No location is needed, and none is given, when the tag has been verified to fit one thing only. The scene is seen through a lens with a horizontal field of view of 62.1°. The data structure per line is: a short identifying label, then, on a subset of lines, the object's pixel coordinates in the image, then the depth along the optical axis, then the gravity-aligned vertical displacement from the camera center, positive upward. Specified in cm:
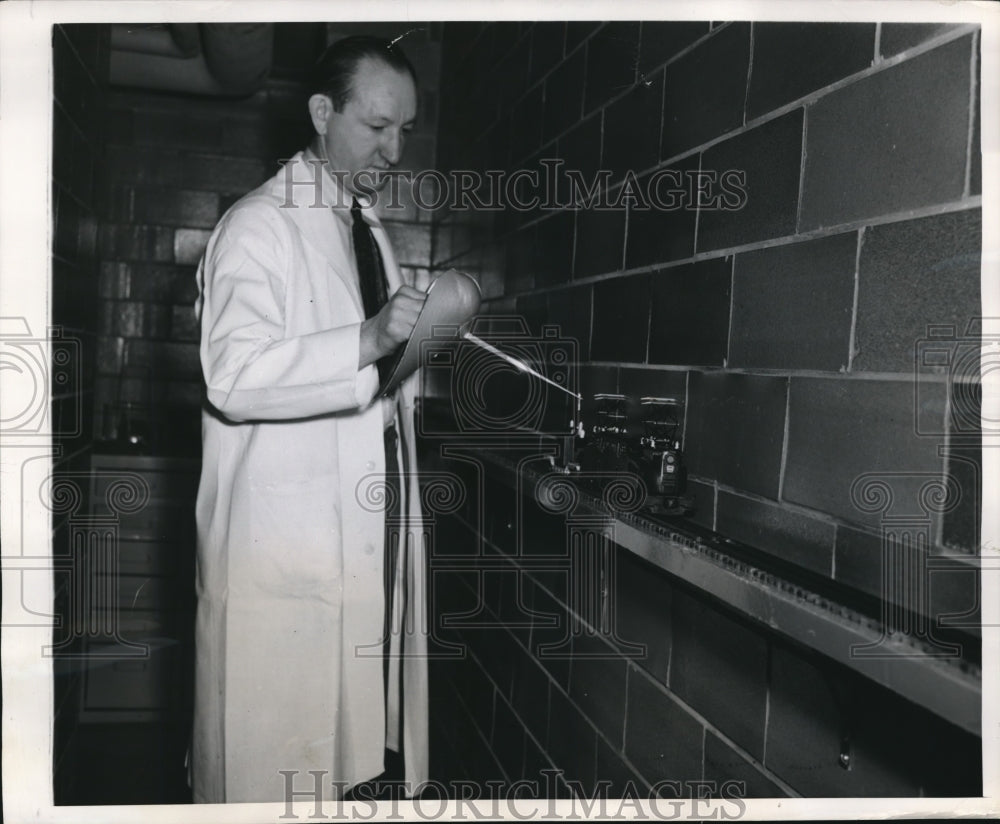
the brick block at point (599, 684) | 192 -71
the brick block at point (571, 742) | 206 -91
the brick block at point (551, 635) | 226 -69
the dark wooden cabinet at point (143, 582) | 324 -78
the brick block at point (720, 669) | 137 -49
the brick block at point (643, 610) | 170 -47
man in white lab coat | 185 -33
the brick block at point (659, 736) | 158 -69
